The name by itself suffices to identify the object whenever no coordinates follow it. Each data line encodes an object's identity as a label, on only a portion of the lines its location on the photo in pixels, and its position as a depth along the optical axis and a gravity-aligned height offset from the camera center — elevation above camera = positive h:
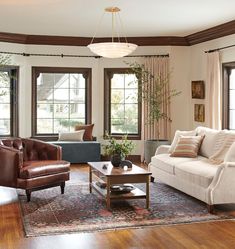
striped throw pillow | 5.54 -0.54
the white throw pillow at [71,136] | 7.60 -0.50
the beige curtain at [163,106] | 7.70 +0.14
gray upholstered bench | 7.43 -0.81
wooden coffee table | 4.40 -0.83
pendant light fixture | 5.20 +0.95
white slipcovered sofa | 4.34 -0.76
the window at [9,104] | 7.51 +0.18
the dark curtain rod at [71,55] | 7.53 +1.24
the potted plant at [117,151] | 4.87 -0.53
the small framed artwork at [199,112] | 7.26 +0.01
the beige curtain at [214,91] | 6.66 +0.41
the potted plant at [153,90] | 7.62 +0.48
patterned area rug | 3.93 -1.22
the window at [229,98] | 6.66 +0.27
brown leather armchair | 4.74 -0.75
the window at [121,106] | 7.98 +0.15
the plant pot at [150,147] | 7.08 -0.68
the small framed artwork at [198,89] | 7.24 +0.48
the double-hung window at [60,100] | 7.86 +0.28
